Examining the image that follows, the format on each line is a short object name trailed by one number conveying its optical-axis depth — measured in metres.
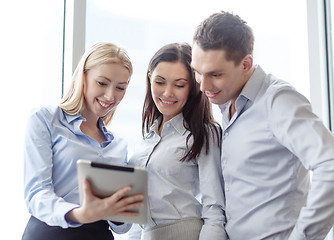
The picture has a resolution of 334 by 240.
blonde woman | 1.44
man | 1.39
